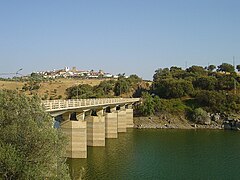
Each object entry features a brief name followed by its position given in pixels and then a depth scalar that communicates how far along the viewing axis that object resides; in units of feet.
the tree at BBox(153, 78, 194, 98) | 309.01
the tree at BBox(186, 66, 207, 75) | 415.62
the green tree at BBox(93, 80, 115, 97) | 380.74
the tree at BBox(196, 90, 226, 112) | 267.80
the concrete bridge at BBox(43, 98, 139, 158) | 129.61
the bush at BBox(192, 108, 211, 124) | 253.77
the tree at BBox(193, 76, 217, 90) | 319.06
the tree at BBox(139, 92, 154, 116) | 274.63
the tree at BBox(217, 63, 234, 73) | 442.09
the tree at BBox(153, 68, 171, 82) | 402.72
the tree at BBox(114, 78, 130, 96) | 385.29
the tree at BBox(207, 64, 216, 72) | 484.83
